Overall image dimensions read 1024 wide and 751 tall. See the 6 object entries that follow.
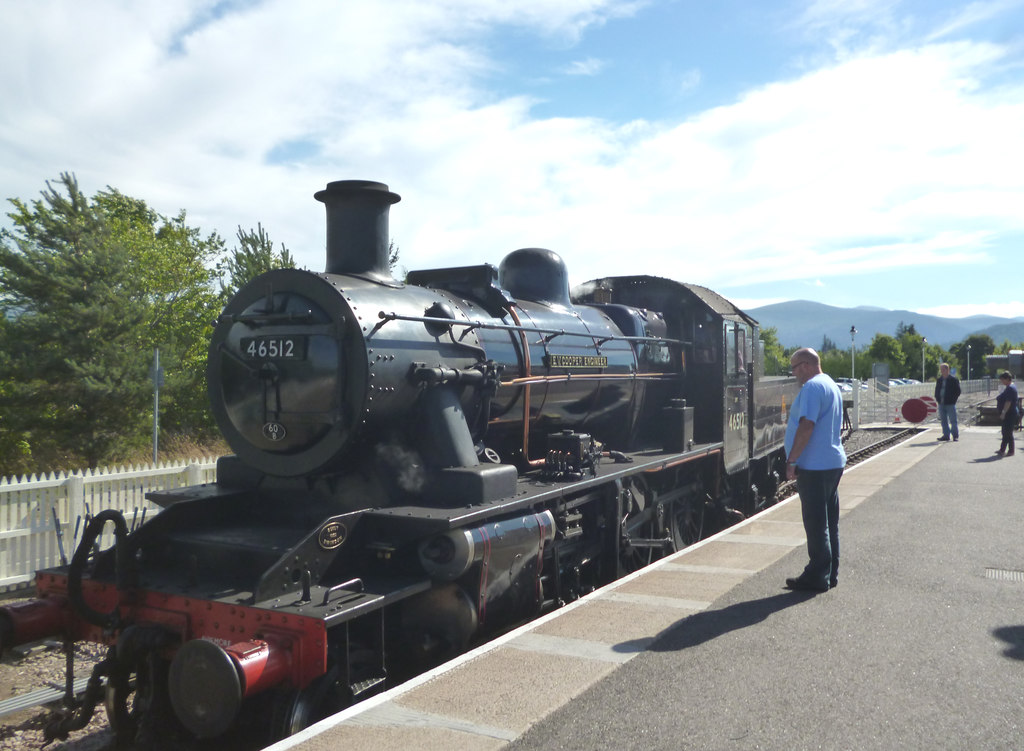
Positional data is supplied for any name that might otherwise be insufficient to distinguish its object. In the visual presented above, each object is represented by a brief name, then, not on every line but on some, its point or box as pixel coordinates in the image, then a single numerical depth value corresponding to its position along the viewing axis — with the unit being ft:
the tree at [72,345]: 54.03
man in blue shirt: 18.03
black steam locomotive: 12.81
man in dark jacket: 57.26
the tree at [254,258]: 64.95
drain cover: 19.56
